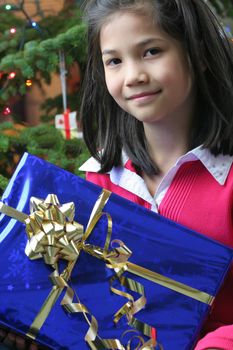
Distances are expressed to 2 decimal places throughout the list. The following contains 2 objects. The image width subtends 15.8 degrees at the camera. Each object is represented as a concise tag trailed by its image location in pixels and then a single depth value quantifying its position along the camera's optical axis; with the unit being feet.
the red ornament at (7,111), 5.43
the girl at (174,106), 3.60
